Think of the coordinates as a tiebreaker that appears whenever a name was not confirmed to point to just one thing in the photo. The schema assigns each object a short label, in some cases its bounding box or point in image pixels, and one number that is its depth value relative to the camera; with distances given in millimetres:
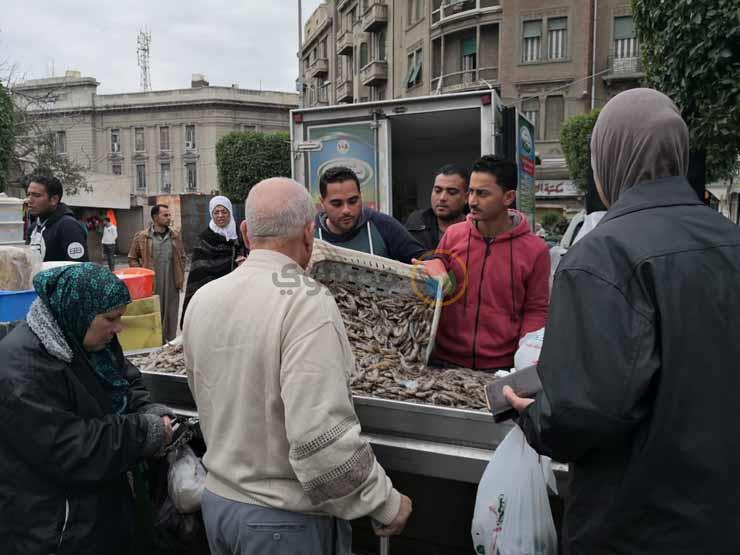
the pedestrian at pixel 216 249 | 5207
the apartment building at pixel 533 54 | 25109
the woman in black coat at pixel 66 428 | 1617
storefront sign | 26688
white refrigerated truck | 6039
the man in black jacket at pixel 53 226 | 4293
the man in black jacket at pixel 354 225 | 3191
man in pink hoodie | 2533
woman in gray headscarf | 1174
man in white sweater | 1428
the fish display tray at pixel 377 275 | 2338
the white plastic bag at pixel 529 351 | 1950
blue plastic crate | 2387
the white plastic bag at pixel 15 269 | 2525
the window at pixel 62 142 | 45212
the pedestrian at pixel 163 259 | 6910
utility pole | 23125
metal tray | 1872
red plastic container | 2924
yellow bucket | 2928
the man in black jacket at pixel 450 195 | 3951
